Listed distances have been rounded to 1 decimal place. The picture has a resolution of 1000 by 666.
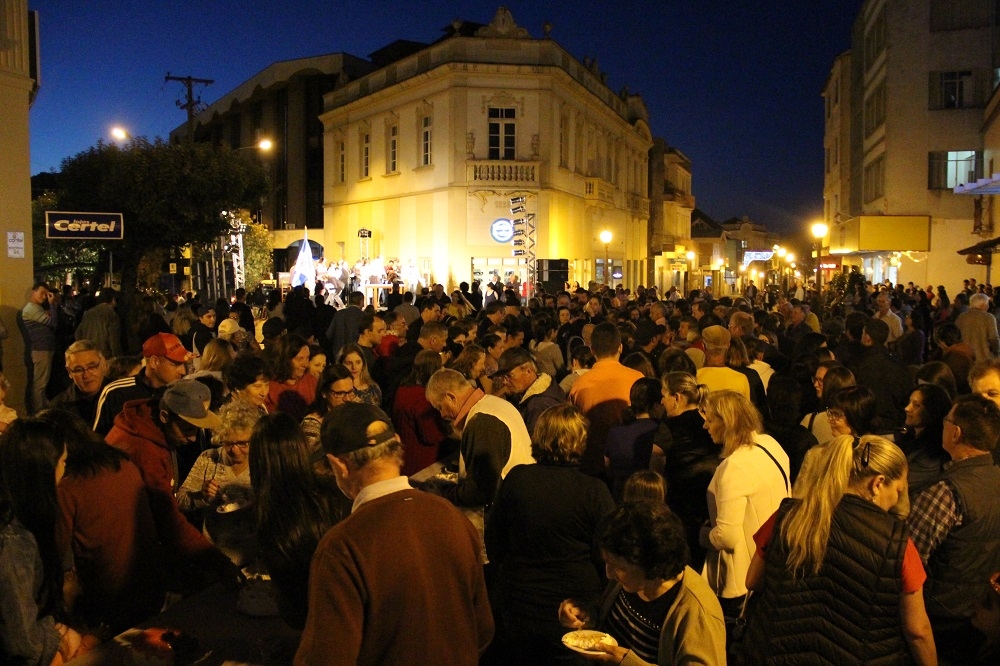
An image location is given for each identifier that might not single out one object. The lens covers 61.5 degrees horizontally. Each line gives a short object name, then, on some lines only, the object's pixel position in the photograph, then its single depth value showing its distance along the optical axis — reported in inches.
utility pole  1151.0
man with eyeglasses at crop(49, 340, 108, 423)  251.4
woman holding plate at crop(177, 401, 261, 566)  160.7
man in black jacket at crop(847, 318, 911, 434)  276.1
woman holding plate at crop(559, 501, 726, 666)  112.1
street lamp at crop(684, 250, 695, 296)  2361.5
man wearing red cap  221.1
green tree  1042.7
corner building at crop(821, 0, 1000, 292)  1168.8
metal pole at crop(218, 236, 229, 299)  1189.5
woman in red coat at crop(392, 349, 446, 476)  232.7
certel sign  571.5
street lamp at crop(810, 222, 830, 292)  1121.4
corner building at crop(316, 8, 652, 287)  1246.3
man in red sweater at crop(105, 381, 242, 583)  165.5
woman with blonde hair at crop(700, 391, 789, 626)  160.6
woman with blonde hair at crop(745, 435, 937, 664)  114.7
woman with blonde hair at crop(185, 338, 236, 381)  266.2
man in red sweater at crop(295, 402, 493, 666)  92.2
